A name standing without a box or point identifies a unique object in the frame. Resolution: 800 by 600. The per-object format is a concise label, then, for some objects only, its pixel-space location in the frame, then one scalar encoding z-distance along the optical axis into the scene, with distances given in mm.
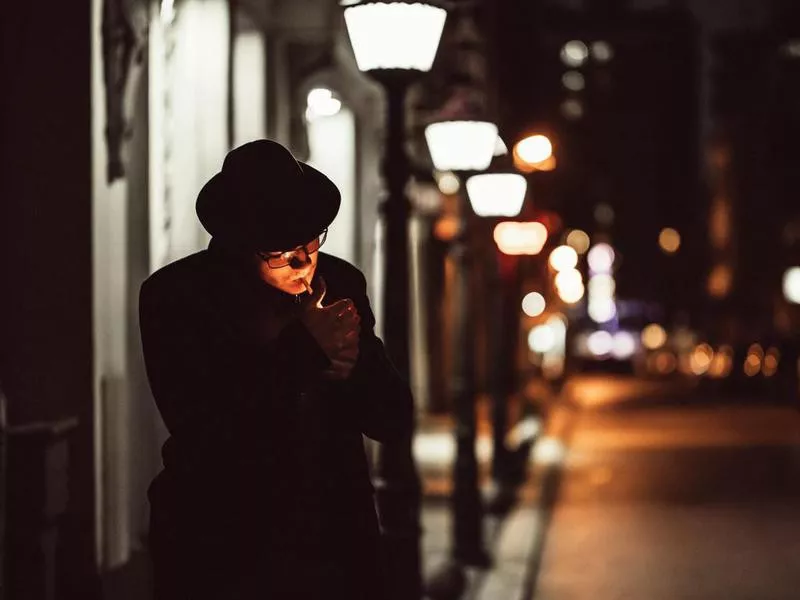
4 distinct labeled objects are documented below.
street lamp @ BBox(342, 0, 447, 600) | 7305
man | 3859
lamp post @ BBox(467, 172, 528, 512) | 13898
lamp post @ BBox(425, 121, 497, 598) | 11375
